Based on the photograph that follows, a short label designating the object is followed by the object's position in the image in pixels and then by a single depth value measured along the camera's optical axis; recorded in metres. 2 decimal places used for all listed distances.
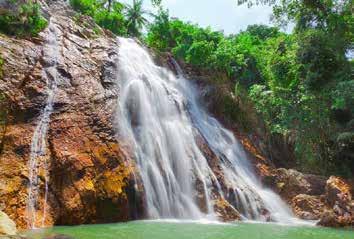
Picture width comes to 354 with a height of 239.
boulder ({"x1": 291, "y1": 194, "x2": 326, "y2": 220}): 16.53
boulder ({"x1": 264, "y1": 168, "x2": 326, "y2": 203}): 18.41
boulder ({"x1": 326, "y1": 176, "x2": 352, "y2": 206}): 15.20
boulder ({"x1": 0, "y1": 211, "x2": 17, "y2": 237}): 7.89
